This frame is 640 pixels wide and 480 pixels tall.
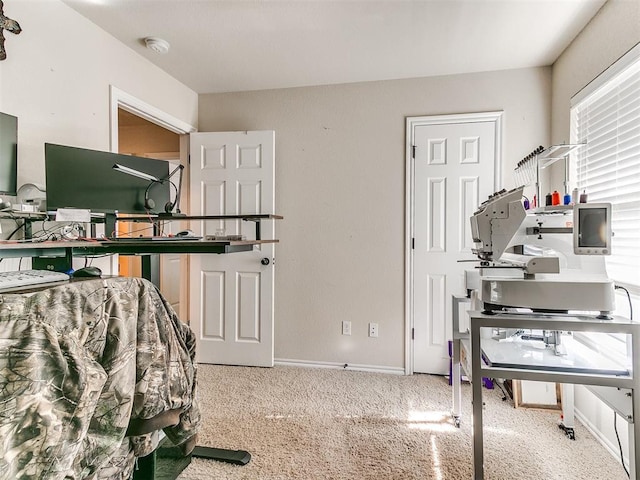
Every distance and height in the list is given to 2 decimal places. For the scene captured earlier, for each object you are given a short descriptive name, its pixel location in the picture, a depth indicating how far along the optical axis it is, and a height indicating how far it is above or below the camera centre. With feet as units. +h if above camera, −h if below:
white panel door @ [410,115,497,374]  9.13 +0.70
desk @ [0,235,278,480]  4.66 -0.17
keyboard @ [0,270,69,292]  3.54 -0.46
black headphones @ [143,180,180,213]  7.13 +0.76
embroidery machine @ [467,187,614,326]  4.28 -0.26
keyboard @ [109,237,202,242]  5.46 -0.02
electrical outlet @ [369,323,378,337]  9.68 -2.52
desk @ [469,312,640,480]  4.01 -1.58
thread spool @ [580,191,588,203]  5.73 +0.71
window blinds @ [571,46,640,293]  5.61 +1.55
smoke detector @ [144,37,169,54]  7.64 +4.35
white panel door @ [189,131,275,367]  9.95 -0.67
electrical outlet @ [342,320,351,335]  9.84 -2.50
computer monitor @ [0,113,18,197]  5.04 +1.24
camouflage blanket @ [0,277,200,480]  2.21 -1.07
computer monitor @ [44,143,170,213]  5.77 +1.05
